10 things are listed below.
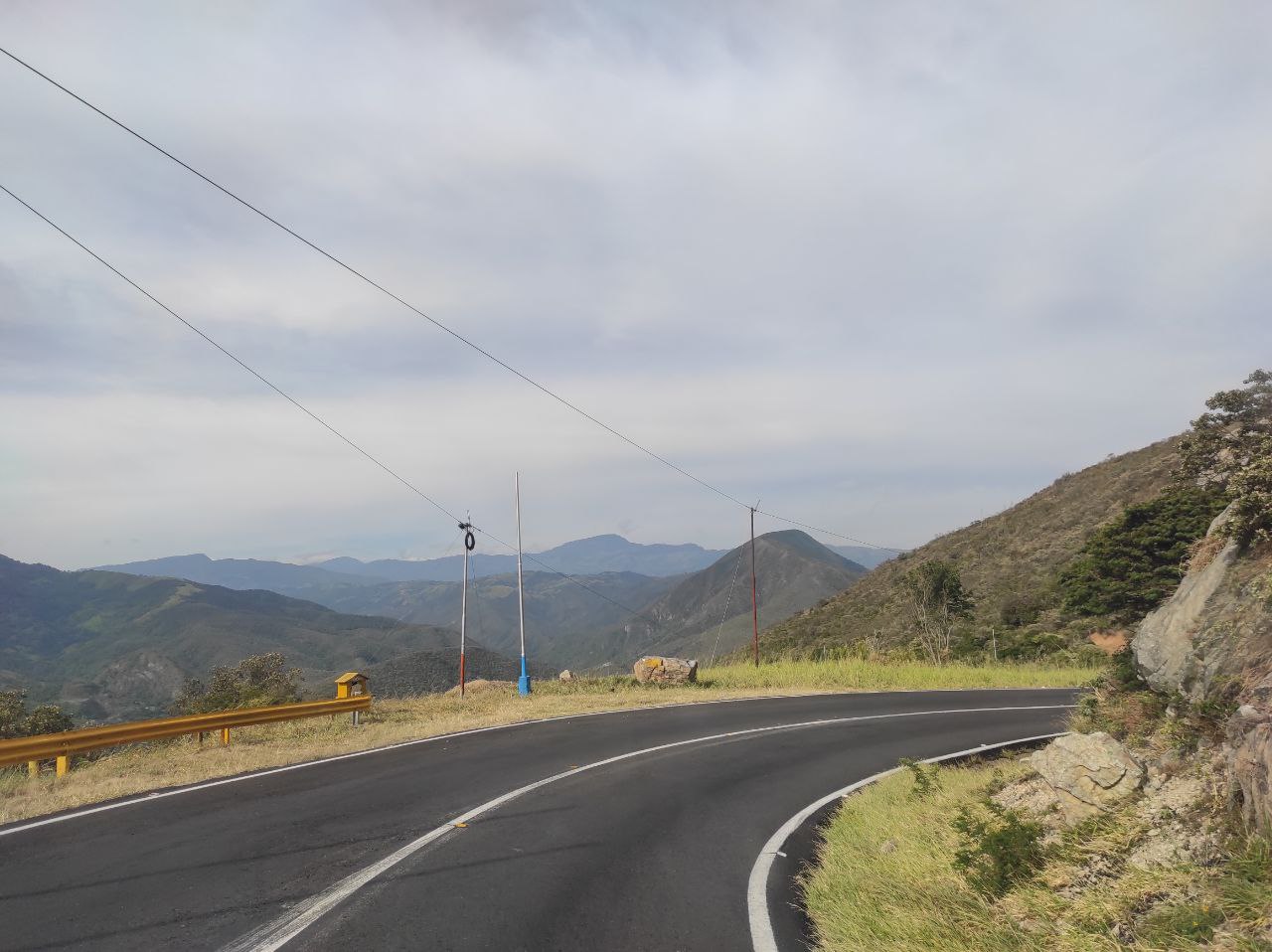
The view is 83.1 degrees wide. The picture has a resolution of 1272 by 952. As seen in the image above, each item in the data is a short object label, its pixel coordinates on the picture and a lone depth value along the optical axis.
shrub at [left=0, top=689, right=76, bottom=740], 32.34
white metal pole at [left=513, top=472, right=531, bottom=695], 22.30
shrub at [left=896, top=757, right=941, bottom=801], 8.51
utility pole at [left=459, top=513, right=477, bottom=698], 26.14
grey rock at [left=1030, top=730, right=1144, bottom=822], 6.02
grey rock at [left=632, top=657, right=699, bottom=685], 24.00
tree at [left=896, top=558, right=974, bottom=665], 35.12
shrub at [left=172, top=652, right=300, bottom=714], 39.53
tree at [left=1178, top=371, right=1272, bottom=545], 7.25
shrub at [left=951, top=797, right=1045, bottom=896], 5.53
